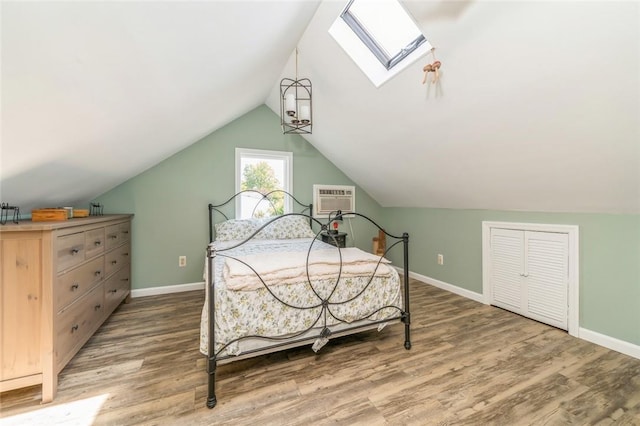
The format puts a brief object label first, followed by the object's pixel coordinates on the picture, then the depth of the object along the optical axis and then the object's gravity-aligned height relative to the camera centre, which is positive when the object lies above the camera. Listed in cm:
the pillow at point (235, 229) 302 -22
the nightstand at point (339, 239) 336 -40
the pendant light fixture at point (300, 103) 214 +107
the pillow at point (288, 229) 328 -25
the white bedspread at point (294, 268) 157 -39
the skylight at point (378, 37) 189 +146
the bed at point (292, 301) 147 -60
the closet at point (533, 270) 216 -57
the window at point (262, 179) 345 +47
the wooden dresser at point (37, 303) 131 -51
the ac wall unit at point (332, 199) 390 +20
